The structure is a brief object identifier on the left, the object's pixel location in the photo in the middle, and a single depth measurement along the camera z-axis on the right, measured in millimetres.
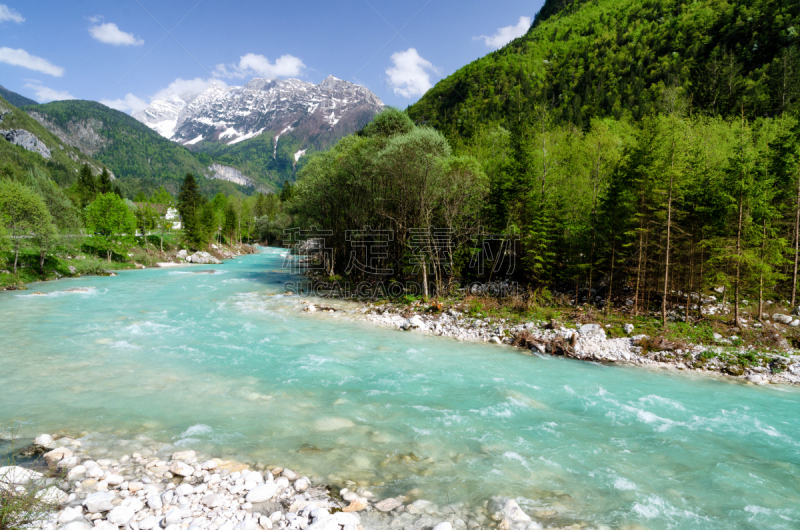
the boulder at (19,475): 5256
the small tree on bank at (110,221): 48500
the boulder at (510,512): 5566
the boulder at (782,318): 14768
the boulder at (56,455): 6380
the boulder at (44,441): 6985
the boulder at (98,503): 5094
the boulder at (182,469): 6195
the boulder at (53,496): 4962
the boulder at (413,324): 18578
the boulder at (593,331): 15211
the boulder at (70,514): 4844
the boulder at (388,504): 5738
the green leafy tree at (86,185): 71125
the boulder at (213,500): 5461
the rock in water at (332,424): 8484
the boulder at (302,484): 6094
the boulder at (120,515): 4871
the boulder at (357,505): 5629
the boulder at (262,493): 5668
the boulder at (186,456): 6799
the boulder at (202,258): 54719
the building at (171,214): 86969
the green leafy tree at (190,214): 60000
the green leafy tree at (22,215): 28250
